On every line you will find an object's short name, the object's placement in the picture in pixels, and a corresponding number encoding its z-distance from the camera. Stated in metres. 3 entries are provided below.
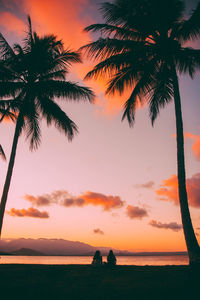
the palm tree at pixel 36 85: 12.64
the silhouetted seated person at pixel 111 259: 9.88
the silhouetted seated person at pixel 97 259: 10.11
